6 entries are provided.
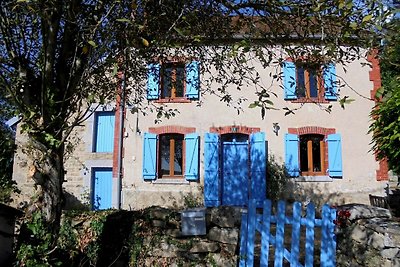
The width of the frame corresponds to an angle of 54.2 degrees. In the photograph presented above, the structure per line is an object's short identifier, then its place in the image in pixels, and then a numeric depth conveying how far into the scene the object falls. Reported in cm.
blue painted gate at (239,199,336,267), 500
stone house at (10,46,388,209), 1181
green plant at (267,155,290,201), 1171
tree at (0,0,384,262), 371
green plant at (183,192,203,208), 1177
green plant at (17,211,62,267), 366
